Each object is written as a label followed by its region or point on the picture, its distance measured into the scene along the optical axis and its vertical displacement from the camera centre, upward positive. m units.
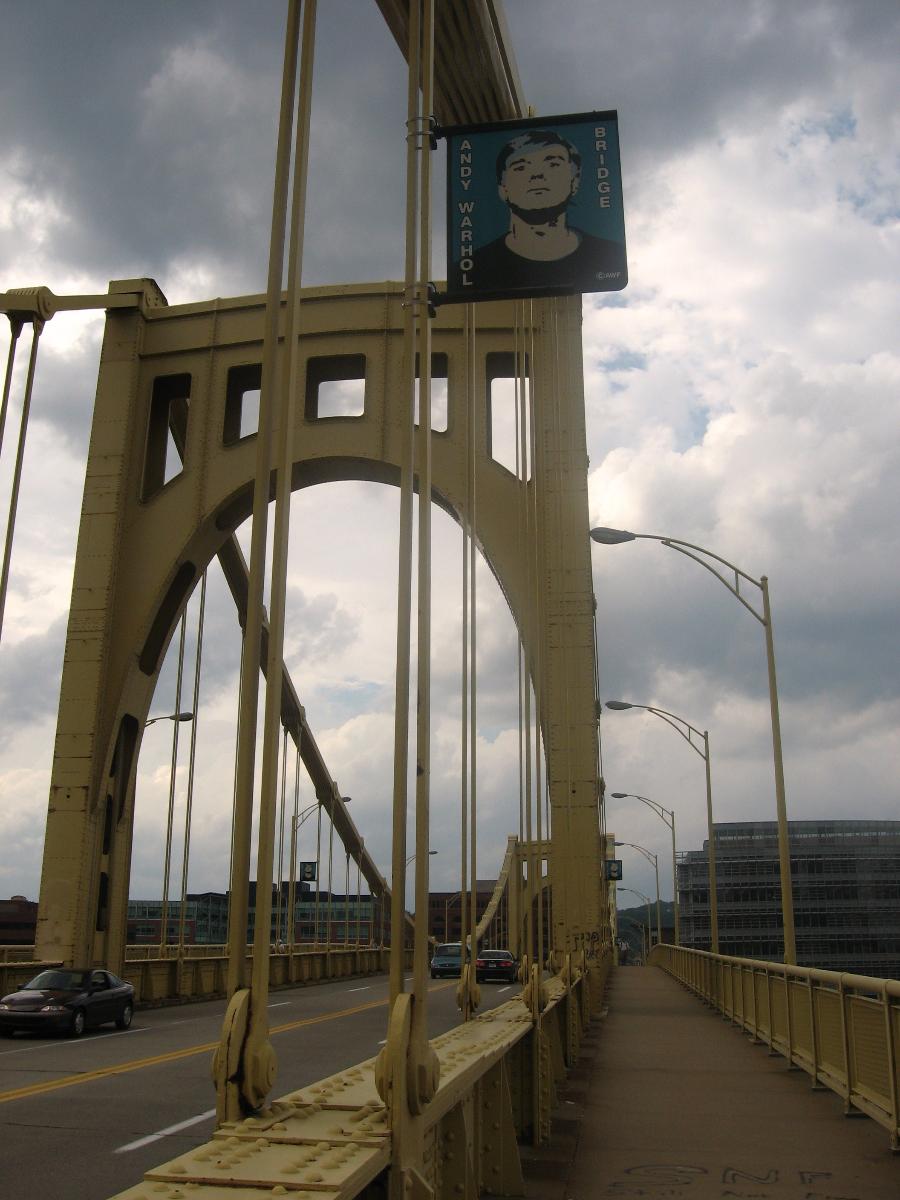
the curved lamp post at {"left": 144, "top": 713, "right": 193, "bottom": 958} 28.65 +2.27
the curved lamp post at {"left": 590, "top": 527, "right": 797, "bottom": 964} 18.22 +4.53
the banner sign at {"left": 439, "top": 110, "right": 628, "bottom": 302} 8.27 +4.95
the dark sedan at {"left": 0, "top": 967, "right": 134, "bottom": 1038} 18.61 -1.19
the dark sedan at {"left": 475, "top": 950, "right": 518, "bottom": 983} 39.34 -1.20
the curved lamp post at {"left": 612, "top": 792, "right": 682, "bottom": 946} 49.06 +5.77
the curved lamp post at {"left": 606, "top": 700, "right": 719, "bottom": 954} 32.69 +5.36
